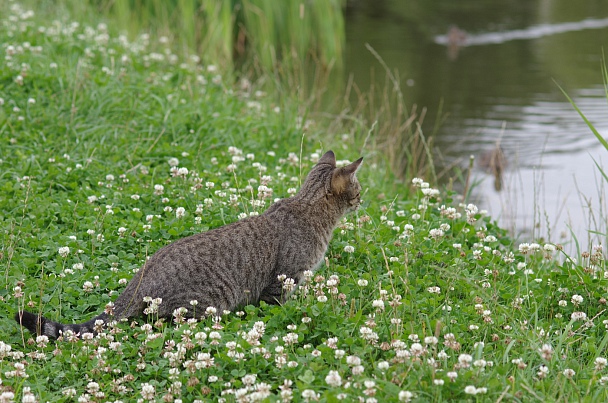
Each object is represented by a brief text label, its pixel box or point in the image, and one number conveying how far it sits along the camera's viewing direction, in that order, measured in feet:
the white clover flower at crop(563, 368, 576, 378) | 25.93
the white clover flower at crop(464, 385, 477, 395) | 23.53
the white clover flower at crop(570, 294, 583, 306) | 32.60
